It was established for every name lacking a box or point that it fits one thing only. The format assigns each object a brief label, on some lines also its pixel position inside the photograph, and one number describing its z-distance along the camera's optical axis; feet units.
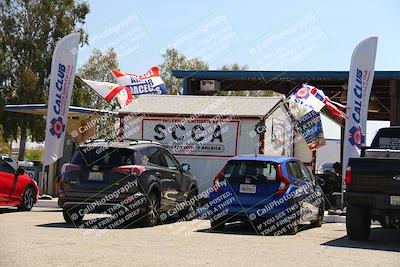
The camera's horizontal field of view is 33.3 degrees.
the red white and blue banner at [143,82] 82.84
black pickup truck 36.24
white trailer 63.26
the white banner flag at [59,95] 64.03
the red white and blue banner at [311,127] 66.95
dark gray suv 42.57
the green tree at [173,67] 176.62
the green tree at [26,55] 148.56
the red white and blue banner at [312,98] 63.77
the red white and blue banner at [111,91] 73.00
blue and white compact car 41.29
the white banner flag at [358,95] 55.98
